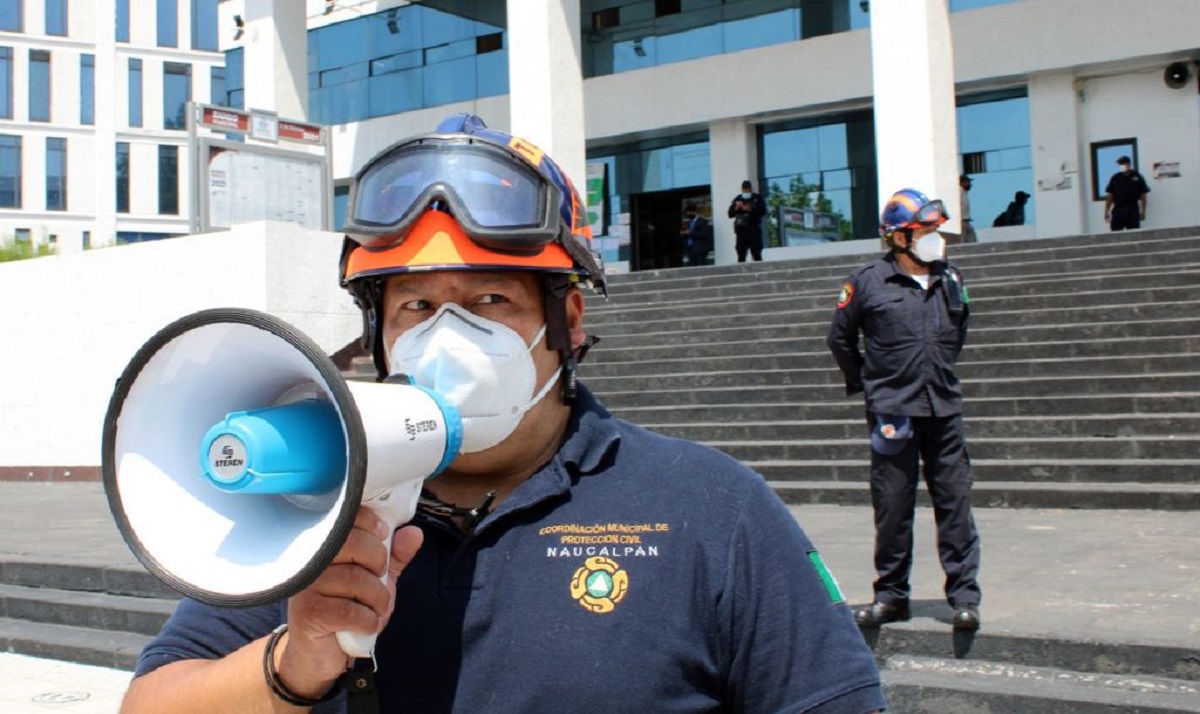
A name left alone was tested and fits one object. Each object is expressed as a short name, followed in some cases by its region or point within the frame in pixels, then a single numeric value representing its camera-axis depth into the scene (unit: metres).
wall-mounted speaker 19.39
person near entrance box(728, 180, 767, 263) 21.31
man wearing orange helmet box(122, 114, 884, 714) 1.55
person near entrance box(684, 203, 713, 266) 23.09
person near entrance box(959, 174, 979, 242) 19.53
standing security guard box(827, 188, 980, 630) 5.29
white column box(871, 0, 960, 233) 15.95
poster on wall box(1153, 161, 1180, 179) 19.61
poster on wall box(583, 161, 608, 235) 24.56
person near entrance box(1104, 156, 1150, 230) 18.59
